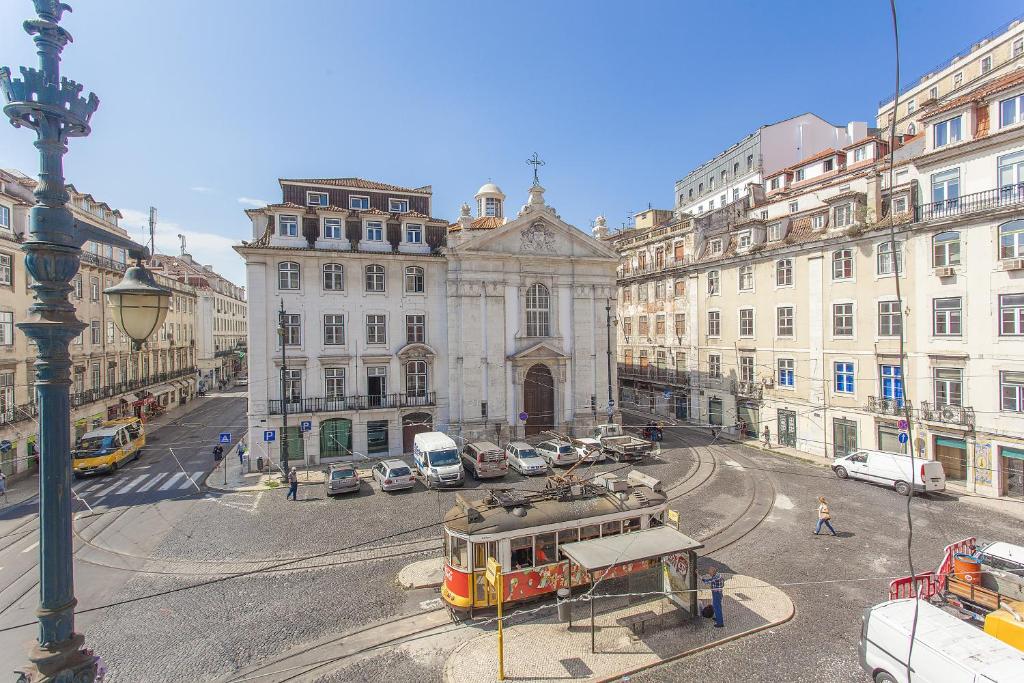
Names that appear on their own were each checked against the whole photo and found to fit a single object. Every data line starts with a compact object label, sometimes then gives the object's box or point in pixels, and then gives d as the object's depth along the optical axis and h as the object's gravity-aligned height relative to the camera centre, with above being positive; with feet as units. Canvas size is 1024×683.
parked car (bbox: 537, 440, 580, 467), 92.53 -20.78
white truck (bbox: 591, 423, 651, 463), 96.48 -20.36
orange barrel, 44.78 -20.63
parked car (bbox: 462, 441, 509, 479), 84.53 -20.08
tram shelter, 39.41 -16.80
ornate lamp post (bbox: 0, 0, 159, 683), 13.78 +0.77
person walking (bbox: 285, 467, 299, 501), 77.25 -21.14
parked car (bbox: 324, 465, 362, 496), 77.05 -20.46
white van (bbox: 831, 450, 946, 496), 73.87 -20.83
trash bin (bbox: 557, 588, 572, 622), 41.01 -21.97
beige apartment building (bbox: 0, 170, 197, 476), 90.58 -1.35
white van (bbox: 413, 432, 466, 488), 79.41 -19.13
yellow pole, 35.65 -22.01
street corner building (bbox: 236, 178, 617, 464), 96.89 +3.91
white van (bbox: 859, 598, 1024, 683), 29.60 -19.17
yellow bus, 91.04 -18.35
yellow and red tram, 42.86 -16.64
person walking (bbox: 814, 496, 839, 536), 60.75 -21.23
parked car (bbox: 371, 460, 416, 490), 78.54 -20.40
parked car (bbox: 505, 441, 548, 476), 86.79 -20.60
